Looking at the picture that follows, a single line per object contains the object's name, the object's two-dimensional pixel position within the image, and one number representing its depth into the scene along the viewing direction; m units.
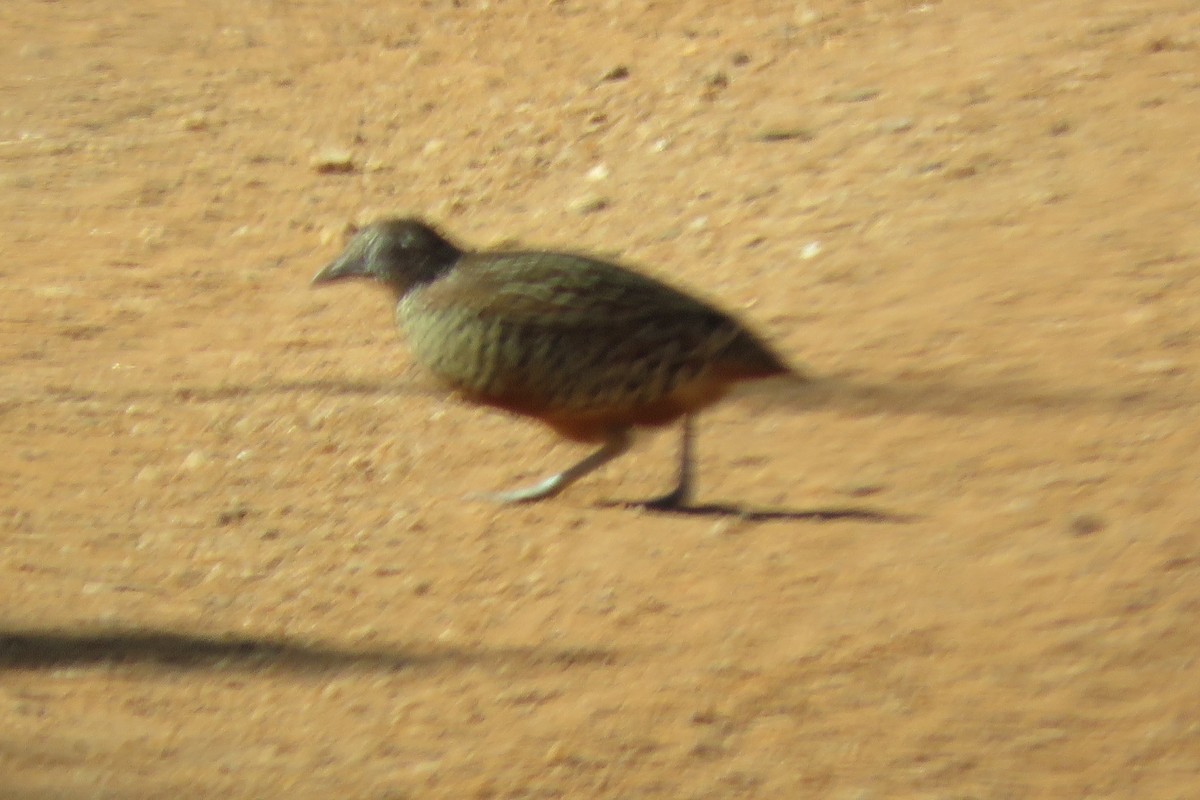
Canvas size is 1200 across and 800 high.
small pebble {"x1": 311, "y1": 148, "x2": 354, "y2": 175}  19.36
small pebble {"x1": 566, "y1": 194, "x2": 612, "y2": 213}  16.66
